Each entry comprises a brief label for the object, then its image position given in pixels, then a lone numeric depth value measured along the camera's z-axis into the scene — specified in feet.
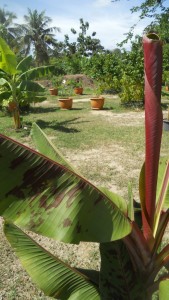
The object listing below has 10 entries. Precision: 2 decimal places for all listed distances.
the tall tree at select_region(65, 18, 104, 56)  105.19
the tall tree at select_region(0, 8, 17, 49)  118.31
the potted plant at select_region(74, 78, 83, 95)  58.02
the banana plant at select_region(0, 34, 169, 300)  3.29
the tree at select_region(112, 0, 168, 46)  39.27
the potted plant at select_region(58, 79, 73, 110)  38.70
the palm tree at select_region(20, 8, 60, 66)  115.03
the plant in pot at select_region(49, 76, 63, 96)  63.82
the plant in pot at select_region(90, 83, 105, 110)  36.96
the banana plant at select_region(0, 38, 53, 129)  24.59
